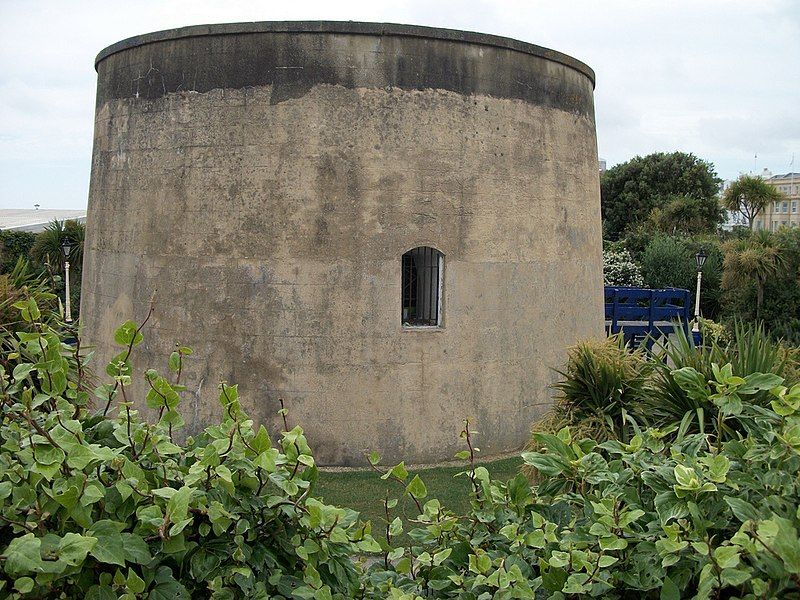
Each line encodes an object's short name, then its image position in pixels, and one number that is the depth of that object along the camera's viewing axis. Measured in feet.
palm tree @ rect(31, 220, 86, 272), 86.94
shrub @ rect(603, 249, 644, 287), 102.12
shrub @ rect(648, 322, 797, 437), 21.36
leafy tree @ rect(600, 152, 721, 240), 159.53
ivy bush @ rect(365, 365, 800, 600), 9.84
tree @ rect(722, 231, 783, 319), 81.25
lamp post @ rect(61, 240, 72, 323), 67.36
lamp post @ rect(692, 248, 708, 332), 77.97
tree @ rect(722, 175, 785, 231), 138.82
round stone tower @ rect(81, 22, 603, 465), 37.45
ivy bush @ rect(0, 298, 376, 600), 9.53
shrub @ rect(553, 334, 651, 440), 25.68
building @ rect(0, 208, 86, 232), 144.92
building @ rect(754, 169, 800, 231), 405.66
